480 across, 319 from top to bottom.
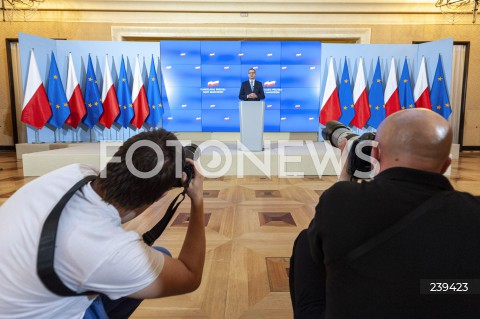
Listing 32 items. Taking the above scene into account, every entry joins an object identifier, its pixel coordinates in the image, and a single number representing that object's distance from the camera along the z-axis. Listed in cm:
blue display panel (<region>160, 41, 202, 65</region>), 666
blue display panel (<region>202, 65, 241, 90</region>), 675
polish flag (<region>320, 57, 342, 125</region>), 662
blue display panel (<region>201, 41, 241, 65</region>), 669
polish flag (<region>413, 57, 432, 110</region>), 634
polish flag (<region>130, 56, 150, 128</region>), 651
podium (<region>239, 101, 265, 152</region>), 454
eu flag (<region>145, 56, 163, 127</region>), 660
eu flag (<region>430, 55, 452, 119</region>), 613
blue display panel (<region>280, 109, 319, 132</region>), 692
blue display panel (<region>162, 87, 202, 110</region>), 681
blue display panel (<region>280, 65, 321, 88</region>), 677
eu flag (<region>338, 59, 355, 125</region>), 661
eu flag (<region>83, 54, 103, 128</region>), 636
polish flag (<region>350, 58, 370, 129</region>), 655
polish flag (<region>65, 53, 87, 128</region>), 620
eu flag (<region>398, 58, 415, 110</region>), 652
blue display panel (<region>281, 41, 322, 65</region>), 670
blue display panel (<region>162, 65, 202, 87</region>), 675
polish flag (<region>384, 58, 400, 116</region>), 651
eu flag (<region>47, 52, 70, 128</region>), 601
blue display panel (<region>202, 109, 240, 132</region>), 690
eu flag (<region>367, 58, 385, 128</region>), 657
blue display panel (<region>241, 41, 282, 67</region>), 670
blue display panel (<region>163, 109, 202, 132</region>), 688
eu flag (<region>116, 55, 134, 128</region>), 650
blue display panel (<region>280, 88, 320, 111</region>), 685
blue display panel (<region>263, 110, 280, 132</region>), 691
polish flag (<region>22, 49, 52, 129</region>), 568
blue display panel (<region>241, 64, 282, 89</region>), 676
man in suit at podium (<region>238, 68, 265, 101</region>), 549
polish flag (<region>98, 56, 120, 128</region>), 639
